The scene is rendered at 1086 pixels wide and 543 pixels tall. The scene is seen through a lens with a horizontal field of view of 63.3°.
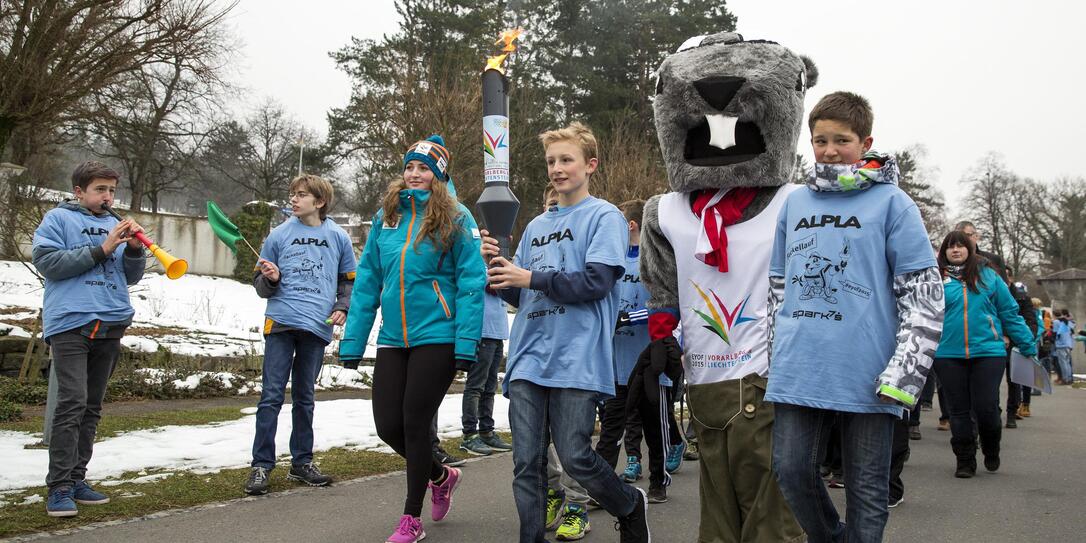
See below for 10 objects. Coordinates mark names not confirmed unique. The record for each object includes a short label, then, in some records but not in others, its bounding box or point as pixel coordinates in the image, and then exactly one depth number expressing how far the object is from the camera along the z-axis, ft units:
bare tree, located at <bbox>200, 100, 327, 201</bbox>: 145.38
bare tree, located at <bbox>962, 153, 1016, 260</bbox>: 180.14
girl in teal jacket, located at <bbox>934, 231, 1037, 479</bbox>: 24.22
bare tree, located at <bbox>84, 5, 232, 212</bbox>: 90.05
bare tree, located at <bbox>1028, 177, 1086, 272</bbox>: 167.94
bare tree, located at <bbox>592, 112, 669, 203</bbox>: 96.84
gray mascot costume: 11.91
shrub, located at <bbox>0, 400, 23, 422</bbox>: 27.73
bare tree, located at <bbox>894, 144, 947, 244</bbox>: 191.95
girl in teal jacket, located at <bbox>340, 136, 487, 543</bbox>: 15.05
